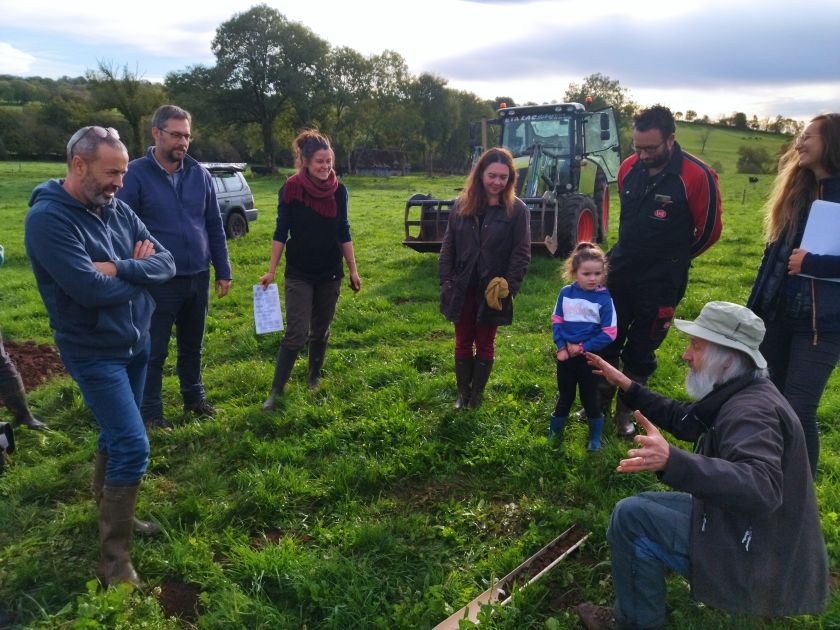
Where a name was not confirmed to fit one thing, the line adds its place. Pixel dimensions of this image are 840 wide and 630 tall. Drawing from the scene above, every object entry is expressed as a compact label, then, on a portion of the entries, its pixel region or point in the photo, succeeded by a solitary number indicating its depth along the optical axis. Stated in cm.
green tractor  988
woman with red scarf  459
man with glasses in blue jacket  402
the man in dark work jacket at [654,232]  383
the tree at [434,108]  6188
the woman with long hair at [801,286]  297
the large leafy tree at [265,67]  4509
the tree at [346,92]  4797
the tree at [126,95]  4338
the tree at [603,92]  5959
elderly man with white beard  193
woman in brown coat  425
